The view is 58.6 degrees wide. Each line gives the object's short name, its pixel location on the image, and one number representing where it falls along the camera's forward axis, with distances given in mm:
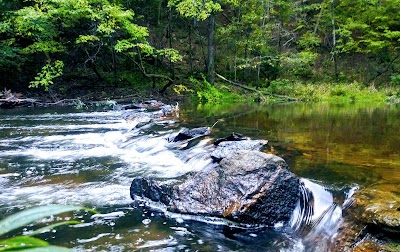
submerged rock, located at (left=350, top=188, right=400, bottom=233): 3234
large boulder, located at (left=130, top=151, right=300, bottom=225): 4047
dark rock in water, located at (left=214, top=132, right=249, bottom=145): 6914
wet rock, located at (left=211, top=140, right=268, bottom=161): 5797
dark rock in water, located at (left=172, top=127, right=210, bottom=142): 8008
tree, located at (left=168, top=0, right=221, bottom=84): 16719
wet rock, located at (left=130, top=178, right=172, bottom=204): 4508
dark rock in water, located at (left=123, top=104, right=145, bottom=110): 14734
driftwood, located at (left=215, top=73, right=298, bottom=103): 18200
